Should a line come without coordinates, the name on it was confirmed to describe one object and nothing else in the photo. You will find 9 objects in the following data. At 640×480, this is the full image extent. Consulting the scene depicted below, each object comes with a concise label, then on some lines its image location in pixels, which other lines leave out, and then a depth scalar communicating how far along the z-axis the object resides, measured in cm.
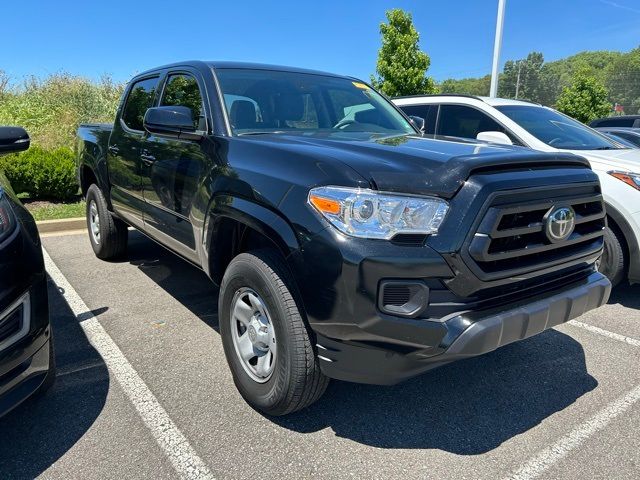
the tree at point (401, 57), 1678
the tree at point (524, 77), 8612
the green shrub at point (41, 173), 771
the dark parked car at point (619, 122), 1442
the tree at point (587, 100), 3425
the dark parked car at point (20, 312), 205
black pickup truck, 196
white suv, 409
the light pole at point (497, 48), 1281
